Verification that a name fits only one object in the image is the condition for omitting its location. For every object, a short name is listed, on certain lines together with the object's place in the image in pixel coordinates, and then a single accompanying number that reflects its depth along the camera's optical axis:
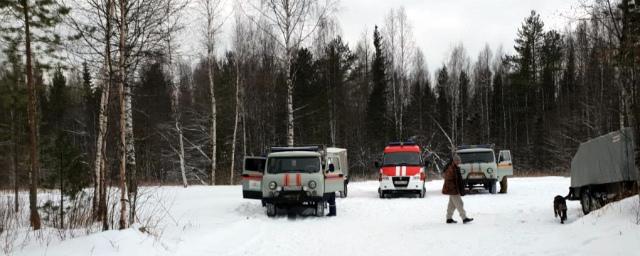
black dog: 12.12
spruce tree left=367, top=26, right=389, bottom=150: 48.28
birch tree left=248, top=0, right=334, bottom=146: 25.80
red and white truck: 21.72
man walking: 12.91
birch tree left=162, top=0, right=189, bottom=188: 12.16
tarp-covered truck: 11.09
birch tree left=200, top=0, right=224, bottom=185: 29.09
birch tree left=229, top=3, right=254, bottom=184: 34.31
